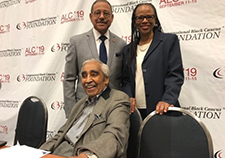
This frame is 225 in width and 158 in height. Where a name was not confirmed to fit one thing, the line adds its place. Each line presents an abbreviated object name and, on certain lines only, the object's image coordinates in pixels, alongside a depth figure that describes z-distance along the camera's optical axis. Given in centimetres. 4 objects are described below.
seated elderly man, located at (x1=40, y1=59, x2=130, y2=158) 135
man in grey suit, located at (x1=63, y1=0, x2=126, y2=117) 212
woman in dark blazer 175
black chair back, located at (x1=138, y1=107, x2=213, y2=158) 132
